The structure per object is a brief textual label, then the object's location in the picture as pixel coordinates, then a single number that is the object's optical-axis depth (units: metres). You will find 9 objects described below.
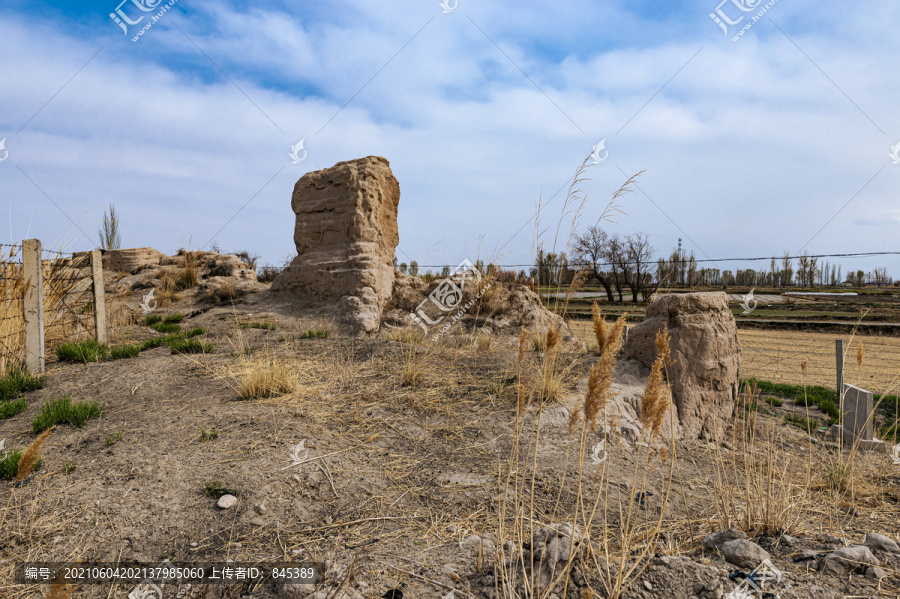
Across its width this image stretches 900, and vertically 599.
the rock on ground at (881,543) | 2.31
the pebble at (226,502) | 2.65
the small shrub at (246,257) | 19.33
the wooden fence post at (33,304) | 5.39
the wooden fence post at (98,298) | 6.60
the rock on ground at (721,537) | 2.29
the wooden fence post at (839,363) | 6.53
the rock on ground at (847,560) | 2.07
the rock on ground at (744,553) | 2.08
